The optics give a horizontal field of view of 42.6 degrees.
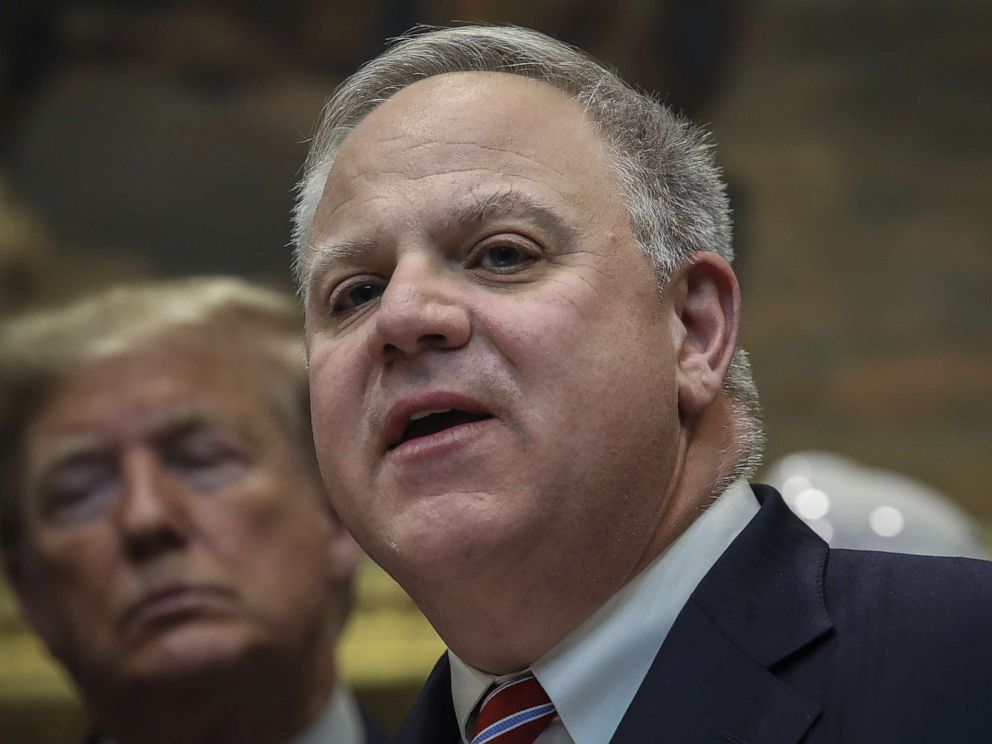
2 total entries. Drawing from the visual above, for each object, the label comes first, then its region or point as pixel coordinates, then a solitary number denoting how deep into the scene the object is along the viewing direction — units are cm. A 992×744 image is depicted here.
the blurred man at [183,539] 430
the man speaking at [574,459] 214
